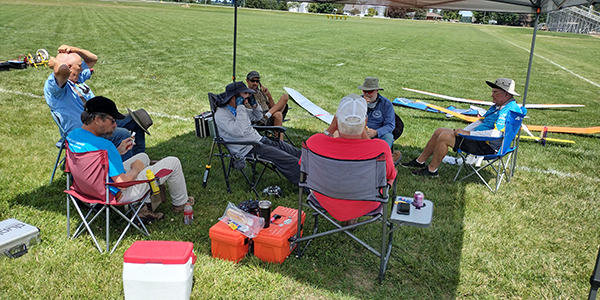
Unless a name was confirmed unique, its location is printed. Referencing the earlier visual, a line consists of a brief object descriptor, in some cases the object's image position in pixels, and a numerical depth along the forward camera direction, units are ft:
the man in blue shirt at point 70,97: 14.12
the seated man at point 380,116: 16.71
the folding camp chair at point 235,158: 14.97
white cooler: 8.75
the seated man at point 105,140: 10.49
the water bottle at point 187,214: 12.78
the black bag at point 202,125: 16.88
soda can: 11.03
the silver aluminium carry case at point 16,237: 10.59
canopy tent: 17.33
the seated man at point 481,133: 15.64
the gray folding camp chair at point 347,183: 9.56
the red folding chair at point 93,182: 10.39
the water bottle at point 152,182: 11.28
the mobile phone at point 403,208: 10.96
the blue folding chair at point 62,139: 14.49
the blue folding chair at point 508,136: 15.47
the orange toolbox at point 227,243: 10.70
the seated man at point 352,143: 9.84
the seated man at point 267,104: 19.26
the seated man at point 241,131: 14.96
